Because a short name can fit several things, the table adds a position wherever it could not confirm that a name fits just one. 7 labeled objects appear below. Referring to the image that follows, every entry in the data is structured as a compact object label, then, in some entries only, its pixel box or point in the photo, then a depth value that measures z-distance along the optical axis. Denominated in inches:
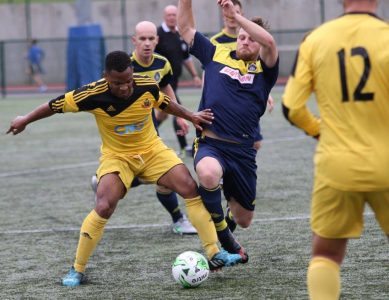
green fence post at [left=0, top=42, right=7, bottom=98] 2097.5
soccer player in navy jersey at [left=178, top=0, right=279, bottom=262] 468.1
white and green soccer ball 429.5
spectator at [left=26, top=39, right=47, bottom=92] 2425.6
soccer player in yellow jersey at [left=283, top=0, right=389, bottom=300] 307.4
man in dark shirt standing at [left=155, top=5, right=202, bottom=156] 906.2
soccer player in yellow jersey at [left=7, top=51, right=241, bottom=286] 458.9
